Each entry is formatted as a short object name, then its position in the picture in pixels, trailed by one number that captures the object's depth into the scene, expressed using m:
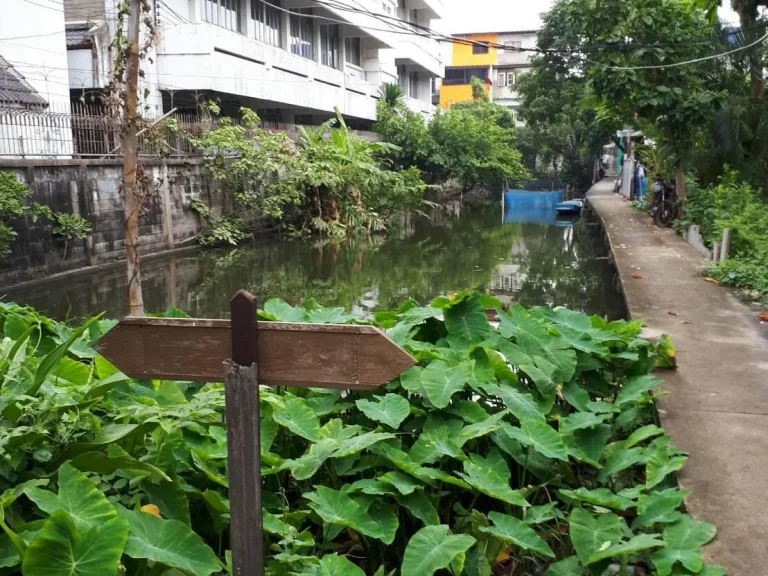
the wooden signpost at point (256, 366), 1.94
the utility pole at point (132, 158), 6.39
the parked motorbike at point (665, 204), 16.55
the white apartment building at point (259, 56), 16.42
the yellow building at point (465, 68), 51.25
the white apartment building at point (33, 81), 12.34
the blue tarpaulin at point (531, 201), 29.42
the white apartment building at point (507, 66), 51.47
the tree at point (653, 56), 13.84
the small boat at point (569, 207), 26.05
